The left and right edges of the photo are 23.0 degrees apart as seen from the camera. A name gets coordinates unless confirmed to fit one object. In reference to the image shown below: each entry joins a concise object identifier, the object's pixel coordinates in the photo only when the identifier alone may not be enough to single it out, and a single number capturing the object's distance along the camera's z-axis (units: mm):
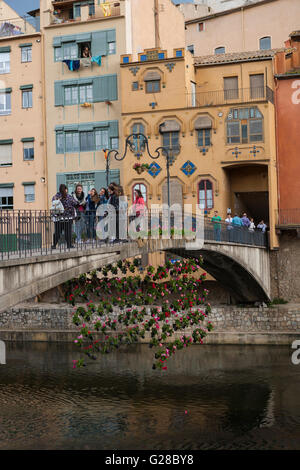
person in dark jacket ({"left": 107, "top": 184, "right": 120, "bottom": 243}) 17625
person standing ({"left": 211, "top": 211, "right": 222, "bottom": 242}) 25930
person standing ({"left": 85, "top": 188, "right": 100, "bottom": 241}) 17250
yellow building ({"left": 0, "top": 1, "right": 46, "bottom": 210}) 34625
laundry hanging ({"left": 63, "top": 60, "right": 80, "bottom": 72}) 33562
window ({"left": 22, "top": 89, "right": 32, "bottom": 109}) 34844
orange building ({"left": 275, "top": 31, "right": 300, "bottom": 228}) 31734
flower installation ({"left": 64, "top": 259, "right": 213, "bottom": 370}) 18203
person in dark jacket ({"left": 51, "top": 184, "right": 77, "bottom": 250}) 15703
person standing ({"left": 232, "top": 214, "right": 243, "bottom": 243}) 27562
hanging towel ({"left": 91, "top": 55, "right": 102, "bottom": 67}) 33312
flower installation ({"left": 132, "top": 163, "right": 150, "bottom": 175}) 19031
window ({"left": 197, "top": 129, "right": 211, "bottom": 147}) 31594
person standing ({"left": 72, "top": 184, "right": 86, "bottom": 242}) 16406
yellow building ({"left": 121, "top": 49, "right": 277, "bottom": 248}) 31109
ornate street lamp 31936
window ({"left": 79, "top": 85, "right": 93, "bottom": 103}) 33875
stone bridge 12844
